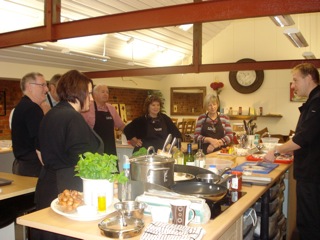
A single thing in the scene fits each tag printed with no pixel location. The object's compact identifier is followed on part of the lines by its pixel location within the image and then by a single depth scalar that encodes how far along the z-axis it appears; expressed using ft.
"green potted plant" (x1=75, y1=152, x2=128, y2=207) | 5.37
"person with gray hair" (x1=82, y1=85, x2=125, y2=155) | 13.05
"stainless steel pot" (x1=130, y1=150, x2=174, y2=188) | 5.86
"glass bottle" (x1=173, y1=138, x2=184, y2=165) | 8.78
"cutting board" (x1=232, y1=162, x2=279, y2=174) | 9.29
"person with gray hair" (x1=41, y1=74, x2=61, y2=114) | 12.80
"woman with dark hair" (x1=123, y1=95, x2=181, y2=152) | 13.08
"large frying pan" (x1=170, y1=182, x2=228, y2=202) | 5.66
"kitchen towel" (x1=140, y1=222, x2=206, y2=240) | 4.38
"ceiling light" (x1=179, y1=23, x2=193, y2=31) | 27.27
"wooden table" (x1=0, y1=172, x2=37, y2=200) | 7.49
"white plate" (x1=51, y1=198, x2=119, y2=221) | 5.15
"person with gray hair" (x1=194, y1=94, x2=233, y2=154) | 13.58
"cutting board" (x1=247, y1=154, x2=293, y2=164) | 10.94
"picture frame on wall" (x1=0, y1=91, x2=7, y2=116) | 23.70
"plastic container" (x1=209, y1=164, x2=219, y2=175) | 7.60
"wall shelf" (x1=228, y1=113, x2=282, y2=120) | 30.72
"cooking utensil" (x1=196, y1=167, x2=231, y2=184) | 6.61
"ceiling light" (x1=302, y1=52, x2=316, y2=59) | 24.30
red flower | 33.19
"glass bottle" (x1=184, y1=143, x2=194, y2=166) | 9.00
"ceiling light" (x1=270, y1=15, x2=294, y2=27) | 16.28
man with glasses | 8.97
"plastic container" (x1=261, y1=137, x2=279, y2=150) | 13.87
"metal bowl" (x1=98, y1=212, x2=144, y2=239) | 4.56
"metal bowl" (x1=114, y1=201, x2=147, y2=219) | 5.11
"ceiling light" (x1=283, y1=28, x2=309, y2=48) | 18.45
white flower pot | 5.41
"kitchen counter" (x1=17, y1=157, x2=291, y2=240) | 4.77
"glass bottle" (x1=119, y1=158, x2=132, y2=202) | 5.88
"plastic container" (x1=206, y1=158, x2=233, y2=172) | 9.03
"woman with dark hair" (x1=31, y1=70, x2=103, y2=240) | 6.61
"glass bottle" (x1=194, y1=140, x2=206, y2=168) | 8.63
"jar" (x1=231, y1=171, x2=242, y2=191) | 6.88
